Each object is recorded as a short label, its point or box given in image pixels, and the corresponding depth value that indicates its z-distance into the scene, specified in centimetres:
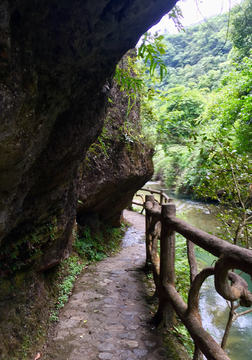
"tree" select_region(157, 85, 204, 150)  1611
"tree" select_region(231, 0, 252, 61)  1062
